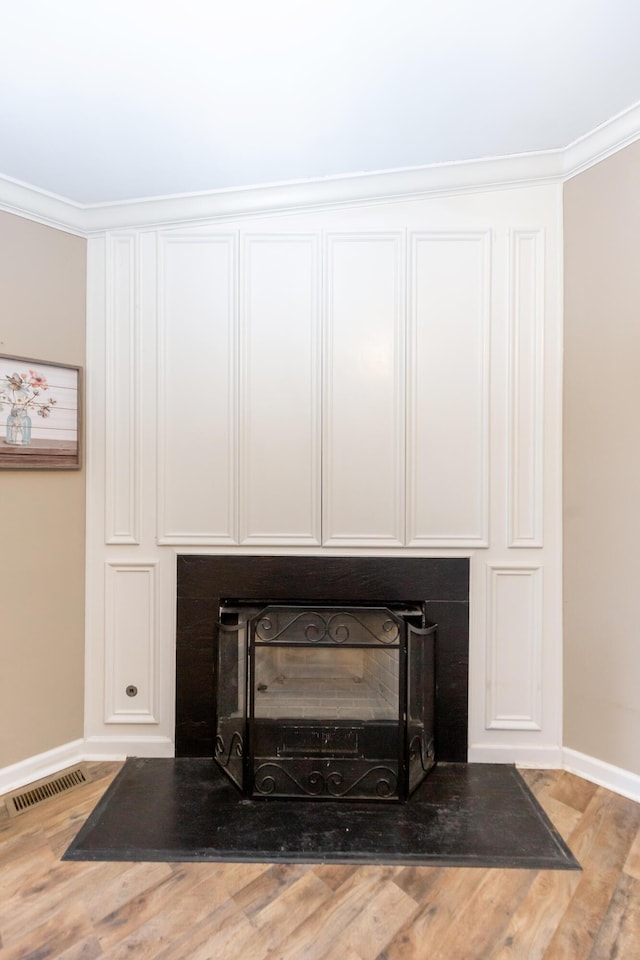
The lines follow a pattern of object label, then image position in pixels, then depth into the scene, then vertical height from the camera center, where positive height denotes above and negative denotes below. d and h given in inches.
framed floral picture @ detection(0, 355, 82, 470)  79.4 +10.9
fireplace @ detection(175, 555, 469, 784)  84.1 -22.1
